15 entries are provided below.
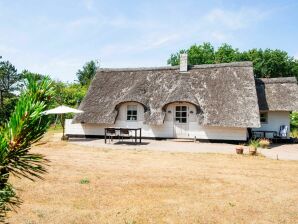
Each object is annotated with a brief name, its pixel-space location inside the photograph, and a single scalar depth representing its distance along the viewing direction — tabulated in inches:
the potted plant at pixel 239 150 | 438.7
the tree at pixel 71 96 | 1063.7
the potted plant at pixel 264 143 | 520.9
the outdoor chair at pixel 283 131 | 614.7
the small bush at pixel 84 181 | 259.8
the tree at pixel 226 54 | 1451.7
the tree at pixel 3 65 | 788.2
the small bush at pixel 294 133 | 743.2
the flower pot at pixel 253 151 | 432.1
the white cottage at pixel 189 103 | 583.3
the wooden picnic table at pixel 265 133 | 635.5
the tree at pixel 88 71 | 1697.6
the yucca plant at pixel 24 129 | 40.6
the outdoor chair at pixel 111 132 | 551.4
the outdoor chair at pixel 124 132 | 544.7
